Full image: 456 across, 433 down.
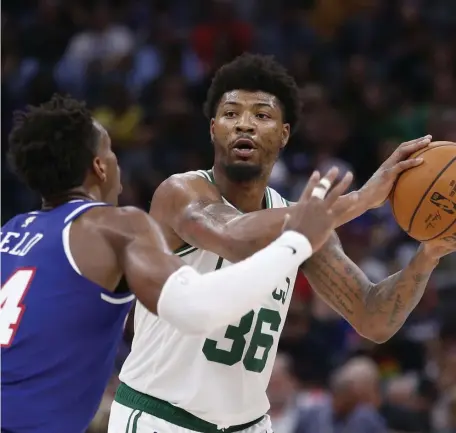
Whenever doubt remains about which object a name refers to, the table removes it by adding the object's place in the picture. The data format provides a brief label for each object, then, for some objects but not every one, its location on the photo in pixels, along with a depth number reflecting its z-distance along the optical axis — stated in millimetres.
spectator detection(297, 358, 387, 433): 14376
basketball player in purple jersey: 6844
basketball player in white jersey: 8750
